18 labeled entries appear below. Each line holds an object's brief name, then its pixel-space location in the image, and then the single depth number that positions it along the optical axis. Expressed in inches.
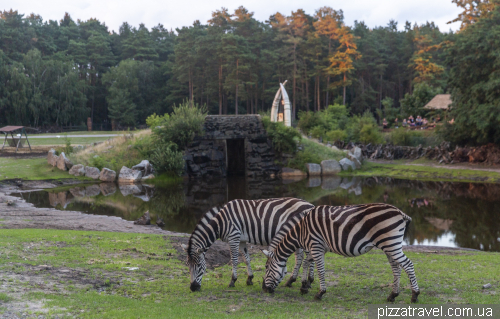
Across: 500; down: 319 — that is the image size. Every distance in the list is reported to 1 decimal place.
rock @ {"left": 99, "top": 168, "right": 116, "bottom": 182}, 1145.4
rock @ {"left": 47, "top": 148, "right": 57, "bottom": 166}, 1186.8
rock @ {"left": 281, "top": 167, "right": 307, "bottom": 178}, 1327.5
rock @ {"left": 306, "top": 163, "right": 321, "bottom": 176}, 1314.0
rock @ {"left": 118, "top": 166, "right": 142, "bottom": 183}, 1152.2
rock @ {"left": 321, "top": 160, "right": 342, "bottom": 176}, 1323.8
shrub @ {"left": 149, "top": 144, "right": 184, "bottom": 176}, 1218.6
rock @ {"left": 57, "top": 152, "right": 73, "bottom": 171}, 1165.7
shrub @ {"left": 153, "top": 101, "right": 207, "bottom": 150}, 1310.3
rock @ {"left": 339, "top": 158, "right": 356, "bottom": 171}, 1343.5
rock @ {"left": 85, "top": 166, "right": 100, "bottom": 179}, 1151.0
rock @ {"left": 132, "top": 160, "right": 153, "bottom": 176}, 1199.6
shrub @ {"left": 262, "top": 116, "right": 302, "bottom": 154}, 1362.0
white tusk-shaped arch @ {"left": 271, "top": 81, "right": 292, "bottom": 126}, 1508.4
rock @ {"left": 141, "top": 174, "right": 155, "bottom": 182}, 1179.3
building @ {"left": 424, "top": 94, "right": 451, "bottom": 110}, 1722.4
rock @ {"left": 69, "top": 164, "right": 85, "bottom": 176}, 1143.9
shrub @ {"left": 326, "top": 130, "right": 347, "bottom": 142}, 1646.2
